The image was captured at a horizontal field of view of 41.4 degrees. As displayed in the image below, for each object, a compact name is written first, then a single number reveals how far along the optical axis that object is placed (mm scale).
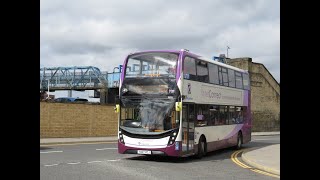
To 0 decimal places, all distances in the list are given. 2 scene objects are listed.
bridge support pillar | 46162
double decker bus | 14133
